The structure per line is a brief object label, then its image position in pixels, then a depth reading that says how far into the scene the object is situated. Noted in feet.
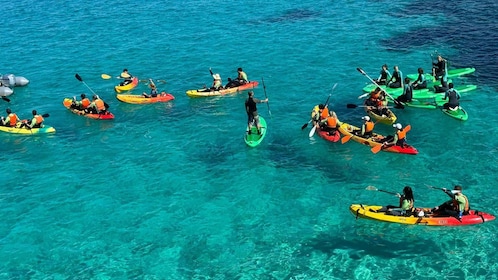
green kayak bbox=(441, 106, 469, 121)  109.83
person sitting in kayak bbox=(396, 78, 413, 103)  115.44
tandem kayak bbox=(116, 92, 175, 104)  130.41
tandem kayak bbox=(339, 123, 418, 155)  98.24
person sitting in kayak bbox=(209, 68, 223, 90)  132.16
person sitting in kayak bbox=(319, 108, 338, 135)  103.60
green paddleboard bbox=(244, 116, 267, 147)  106.01
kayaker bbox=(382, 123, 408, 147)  96.78
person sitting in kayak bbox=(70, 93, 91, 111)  125.39
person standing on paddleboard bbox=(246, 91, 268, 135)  104.51
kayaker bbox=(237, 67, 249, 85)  133.18
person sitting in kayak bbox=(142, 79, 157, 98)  130.72
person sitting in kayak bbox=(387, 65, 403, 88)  123.44
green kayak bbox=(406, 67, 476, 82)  130.31
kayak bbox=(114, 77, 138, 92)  138.72
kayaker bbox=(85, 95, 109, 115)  122.76
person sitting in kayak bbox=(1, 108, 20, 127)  119.34
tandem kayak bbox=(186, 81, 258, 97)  131.75
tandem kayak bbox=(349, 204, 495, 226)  77.20
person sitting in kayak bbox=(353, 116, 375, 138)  101.55
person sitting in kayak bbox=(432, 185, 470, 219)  76.38
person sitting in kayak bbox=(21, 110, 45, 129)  117.80
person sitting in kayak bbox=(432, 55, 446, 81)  122.62
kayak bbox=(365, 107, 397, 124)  108.99
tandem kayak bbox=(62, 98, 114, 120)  123.65
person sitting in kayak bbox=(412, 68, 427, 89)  122.93
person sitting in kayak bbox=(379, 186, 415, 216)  78.18
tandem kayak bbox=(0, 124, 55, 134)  118.21
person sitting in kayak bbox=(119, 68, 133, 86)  140.36
